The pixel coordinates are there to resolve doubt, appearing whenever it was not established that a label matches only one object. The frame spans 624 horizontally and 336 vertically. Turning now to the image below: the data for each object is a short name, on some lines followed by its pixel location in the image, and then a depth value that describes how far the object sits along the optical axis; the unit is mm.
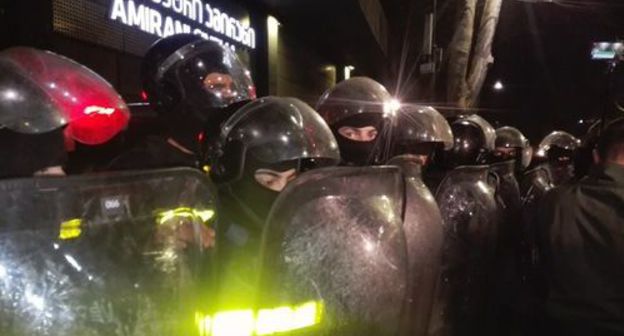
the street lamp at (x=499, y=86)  42256
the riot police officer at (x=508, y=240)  4858
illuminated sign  5641
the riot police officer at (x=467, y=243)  3543
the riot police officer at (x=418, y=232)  2258
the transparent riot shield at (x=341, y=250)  1560
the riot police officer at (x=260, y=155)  2043
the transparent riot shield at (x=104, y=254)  1180
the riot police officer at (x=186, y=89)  3020
